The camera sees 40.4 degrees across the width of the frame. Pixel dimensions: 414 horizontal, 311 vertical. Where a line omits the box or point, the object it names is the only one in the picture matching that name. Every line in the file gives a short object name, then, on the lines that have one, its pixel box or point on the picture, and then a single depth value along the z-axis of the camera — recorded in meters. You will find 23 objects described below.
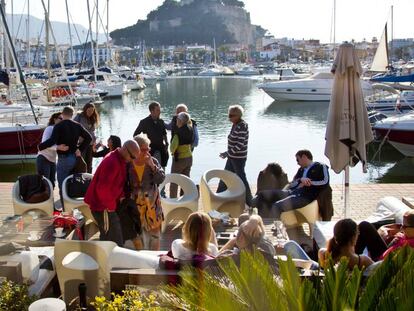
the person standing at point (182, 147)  7.34
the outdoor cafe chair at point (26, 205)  6.51
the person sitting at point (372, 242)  4.42
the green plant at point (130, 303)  2.88
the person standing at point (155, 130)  7.48
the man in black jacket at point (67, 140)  7.01
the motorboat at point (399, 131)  15.41
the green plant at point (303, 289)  2.23
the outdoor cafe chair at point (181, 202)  6.48
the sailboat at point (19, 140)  15.96
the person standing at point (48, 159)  7.61
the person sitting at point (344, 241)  3.86
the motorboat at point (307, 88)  37.47
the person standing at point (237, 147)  7.09
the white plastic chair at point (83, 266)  3.75
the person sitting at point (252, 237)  3.97
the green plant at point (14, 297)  3.22
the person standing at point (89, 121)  7.79
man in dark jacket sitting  6.05
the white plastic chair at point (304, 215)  6.21
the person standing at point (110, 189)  4.84
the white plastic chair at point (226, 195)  6.78
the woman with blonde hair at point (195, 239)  3.96
